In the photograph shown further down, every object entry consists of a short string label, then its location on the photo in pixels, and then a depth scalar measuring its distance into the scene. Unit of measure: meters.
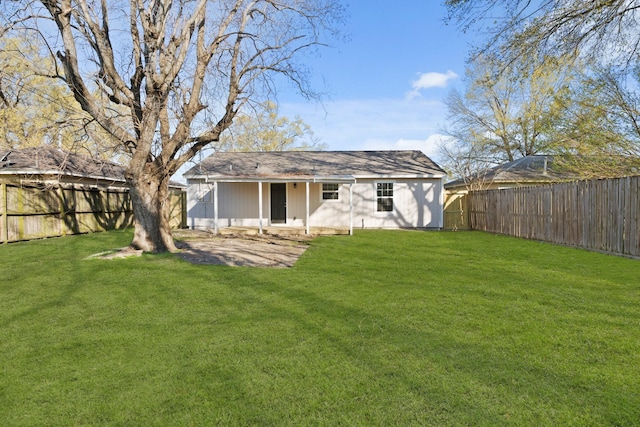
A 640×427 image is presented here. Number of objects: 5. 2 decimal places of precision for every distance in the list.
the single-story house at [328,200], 16.36
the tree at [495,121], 25.82
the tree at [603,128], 9.86
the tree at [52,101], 7.65
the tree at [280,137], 35.47
